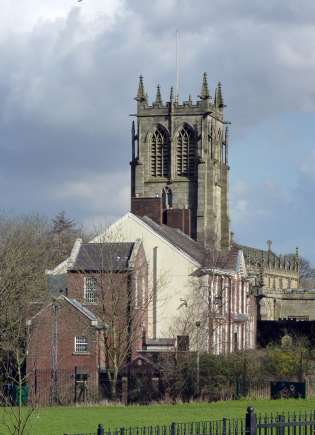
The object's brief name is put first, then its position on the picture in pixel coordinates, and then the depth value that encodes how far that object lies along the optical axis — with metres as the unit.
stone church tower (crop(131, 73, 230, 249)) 121.00
